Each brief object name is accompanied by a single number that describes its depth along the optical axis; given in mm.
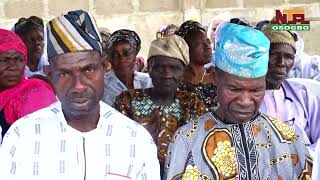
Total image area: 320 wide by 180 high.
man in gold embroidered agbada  2656
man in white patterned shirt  2400
